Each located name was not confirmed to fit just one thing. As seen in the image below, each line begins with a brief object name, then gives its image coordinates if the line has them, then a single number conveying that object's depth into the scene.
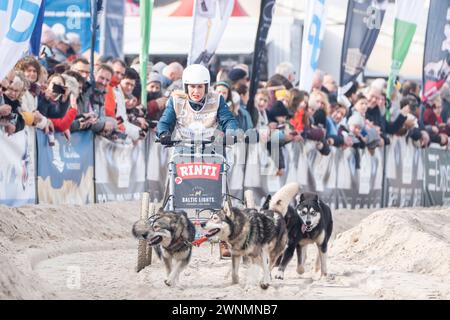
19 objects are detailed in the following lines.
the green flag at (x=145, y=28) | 19.33
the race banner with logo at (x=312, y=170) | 22.06
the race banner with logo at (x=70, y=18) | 20.06
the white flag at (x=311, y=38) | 22.08
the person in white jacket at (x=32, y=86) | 15.61
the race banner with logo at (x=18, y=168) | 15.07
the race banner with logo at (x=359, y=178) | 23.95
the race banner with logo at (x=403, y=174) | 26.05
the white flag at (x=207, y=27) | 19.61
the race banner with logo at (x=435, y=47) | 27.09
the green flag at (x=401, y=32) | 25.78
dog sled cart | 12.32
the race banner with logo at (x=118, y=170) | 17.97
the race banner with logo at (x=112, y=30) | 20.92
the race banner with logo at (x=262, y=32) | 20.66
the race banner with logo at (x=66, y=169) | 16.20
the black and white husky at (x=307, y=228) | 12.91
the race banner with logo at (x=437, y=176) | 27.95
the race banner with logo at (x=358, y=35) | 23.67
